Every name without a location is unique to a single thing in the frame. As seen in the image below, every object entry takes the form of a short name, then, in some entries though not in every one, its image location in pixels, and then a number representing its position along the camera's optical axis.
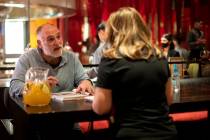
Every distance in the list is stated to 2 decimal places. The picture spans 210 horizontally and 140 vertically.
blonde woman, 1.84
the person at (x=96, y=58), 4.14
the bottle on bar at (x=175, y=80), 2.93
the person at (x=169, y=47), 7.14
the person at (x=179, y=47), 7.89
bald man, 2.83
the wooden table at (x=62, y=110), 2.01
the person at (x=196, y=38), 7.88
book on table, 2.40
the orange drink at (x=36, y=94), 2.18
